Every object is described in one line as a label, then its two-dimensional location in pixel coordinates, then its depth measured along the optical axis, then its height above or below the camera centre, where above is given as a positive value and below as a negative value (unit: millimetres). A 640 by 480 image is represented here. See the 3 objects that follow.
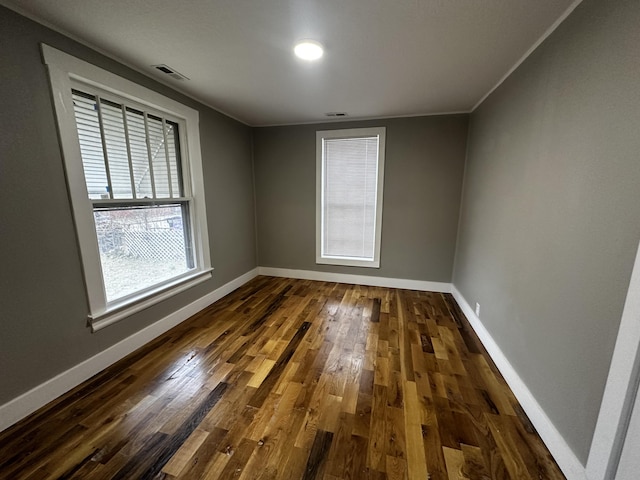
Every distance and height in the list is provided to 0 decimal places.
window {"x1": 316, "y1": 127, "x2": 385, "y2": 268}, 3525 -41
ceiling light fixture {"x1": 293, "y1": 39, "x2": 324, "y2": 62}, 1674 +968
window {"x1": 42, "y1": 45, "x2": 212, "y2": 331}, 1732 +57
